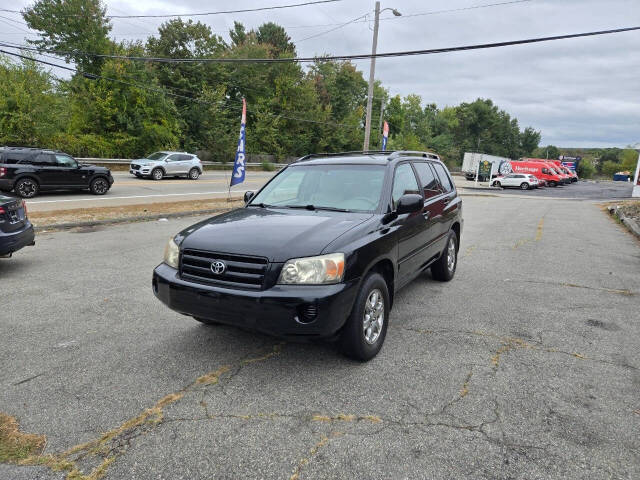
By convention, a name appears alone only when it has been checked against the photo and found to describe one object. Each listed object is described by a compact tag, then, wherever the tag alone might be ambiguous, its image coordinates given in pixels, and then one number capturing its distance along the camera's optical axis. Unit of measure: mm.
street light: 21281
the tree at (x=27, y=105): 23609
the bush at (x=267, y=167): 39938
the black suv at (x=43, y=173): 14188
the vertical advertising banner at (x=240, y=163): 15734
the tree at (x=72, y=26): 34438
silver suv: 23391
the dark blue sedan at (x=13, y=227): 5791
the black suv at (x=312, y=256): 3053
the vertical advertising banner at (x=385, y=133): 26102
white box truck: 46281
